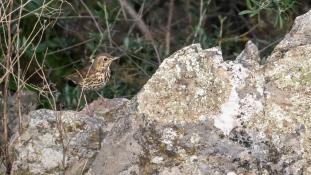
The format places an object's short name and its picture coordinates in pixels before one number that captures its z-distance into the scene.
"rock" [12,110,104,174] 10.87
